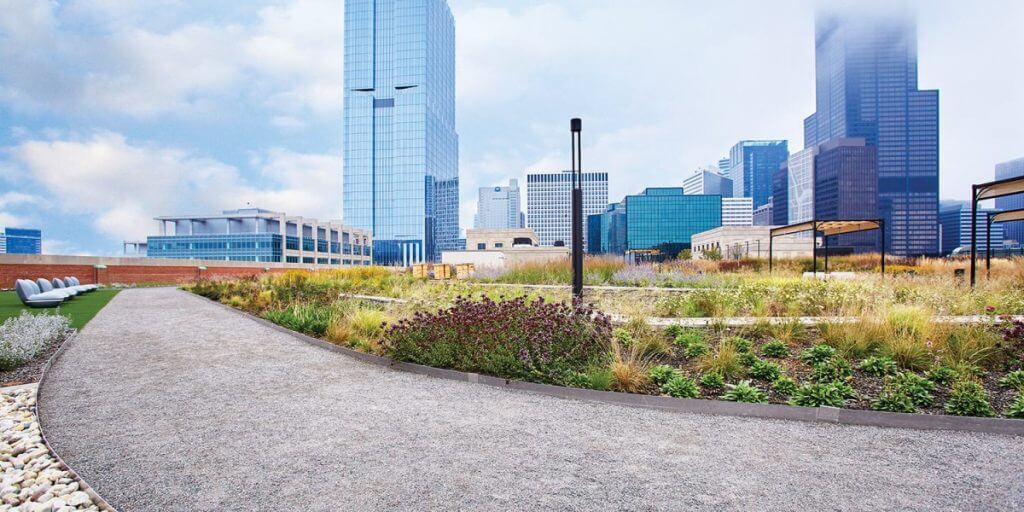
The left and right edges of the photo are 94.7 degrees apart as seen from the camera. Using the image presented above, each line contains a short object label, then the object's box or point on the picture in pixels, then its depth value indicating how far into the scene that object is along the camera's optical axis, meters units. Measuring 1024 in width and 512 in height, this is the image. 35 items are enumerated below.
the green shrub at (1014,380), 4.38
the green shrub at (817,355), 5.30
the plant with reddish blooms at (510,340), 5.23
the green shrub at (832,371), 4.68
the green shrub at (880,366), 4.84
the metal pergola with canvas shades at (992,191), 10.02
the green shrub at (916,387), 4.08
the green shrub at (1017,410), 3.78
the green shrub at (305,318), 8.52
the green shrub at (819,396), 4.11
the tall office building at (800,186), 183.25
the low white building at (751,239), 42.72
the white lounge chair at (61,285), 16.49
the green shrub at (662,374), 4.82
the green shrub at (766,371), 4.82
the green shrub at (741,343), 5.72
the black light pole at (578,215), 8.31
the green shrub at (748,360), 5.19
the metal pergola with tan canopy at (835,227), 16.14
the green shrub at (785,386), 4.42
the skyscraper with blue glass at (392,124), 104.94
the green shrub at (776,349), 5.58
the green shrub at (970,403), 3.85
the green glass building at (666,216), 112.56
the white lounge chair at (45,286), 14.82
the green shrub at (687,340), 5.82
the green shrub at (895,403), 3.95
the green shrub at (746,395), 4.25
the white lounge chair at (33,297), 12.55
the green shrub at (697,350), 5.63
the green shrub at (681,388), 4.45
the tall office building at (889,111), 148.29
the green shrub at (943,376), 4.47
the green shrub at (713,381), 4.63
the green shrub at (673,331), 6.55
